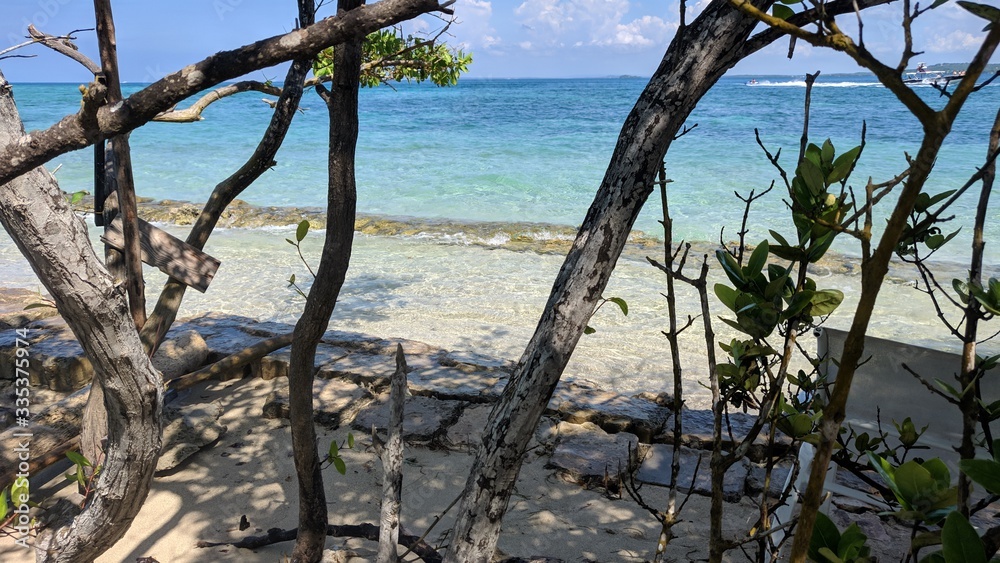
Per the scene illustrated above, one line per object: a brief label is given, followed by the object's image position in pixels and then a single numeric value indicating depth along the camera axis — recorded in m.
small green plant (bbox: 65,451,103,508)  1.96
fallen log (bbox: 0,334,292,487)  2.72
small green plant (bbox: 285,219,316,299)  1.96
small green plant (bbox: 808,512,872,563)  0.89
